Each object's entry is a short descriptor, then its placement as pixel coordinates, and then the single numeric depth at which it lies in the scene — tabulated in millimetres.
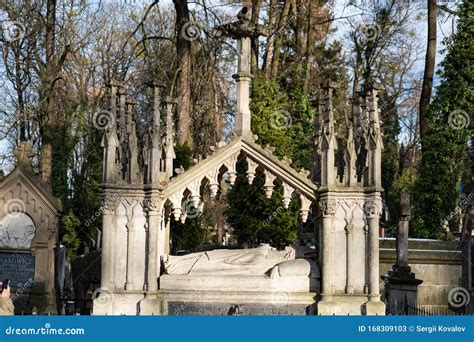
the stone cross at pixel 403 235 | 16188
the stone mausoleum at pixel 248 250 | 11836
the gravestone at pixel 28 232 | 15469
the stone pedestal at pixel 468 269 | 18234
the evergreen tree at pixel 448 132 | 25047
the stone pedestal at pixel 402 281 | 14969
